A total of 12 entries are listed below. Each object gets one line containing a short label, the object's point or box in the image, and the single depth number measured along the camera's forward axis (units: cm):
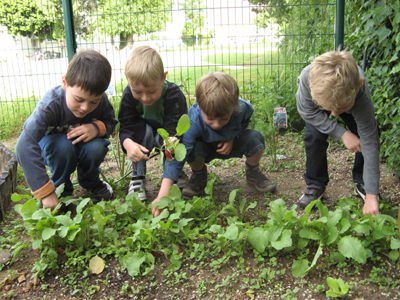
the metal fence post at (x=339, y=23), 321
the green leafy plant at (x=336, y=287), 148
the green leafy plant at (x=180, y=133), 184
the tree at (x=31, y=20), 458
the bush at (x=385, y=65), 242
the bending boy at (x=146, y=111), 215
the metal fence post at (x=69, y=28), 345
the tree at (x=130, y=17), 424
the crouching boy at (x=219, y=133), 212
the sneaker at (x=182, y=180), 274
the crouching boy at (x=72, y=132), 201
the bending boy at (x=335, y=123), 181
